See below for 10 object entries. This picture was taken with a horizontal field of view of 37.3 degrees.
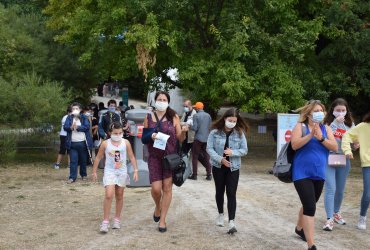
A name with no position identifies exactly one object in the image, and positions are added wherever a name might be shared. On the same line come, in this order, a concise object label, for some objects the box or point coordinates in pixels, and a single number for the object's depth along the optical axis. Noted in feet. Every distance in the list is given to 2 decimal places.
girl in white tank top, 23.20
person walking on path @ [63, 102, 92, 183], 36.83
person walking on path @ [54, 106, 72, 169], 45.36
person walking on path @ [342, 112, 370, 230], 23.66
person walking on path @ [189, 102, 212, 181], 38.99
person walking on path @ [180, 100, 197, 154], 41.04
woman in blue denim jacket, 22.76
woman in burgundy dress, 23.04
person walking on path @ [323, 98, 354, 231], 23.94
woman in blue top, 19.54
